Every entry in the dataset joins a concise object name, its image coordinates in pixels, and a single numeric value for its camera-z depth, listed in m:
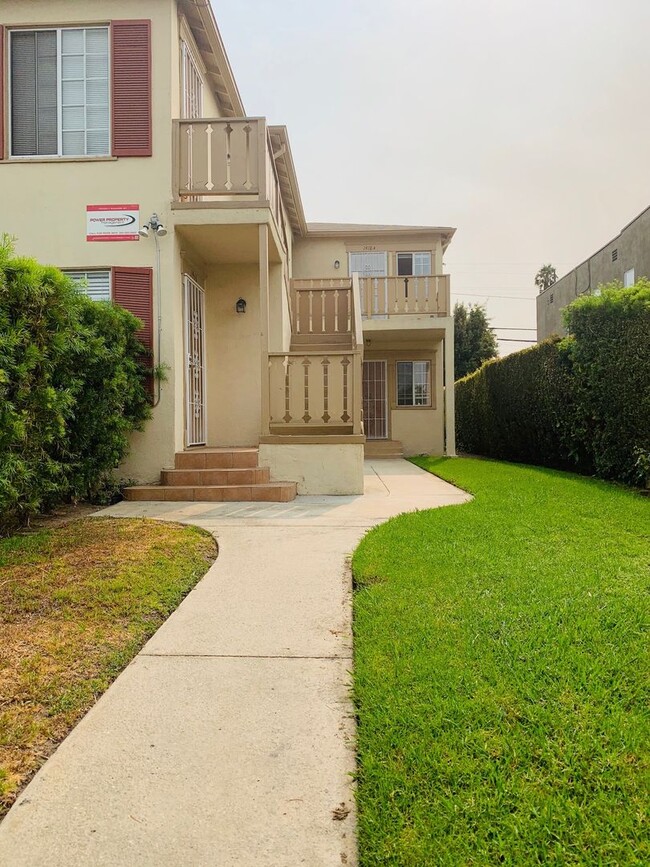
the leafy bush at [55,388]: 4.04
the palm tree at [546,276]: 44.50
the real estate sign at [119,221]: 7.13
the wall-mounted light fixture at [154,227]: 6.98
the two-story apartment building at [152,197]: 7.06
